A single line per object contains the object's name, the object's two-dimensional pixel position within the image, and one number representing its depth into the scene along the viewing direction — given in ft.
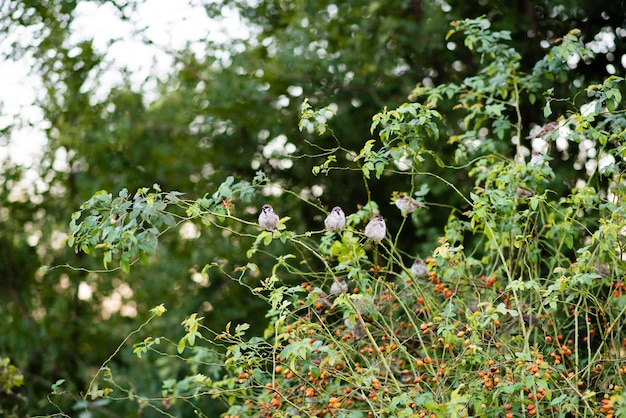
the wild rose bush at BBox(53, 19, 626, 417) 24.64
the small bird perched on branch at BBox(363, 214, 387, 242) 25.10
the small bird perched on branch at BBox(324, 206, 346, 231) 25.02
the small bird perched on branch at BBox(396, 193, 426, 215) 26.47
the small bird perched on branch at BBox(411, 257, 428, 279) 26.84
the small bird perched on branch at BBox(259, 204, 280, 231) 24.85
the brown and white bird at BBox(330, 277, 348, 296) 25.80
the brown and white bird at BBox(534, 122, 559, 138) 26.86
